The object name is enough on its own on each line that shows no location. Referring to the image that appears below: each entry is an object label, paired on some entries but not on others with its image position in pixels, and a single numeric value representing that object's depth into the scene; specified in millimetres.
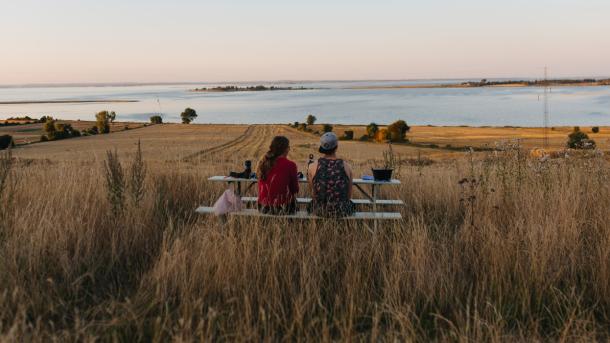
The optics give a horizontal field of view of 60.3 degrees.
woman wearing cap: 5551
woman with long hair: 5613
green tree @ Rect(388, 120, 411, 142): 74088
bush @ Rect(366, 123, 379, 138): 83400
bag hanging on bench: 5438
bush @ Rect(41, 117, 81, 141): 82188
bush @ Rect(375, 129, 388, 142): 75750
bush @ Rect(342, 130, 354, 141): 80438
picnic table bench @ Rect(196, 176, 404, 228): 5272
